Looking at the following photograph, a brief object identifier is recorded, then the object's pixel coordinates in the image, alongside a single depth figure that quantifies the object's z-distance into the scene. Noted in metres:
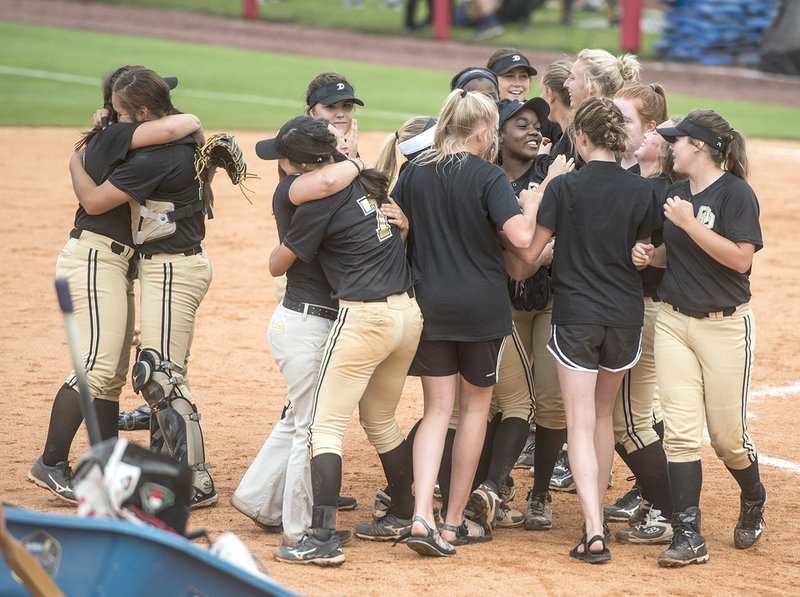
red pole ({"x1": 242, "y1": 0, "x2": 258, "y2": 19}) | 53.97
